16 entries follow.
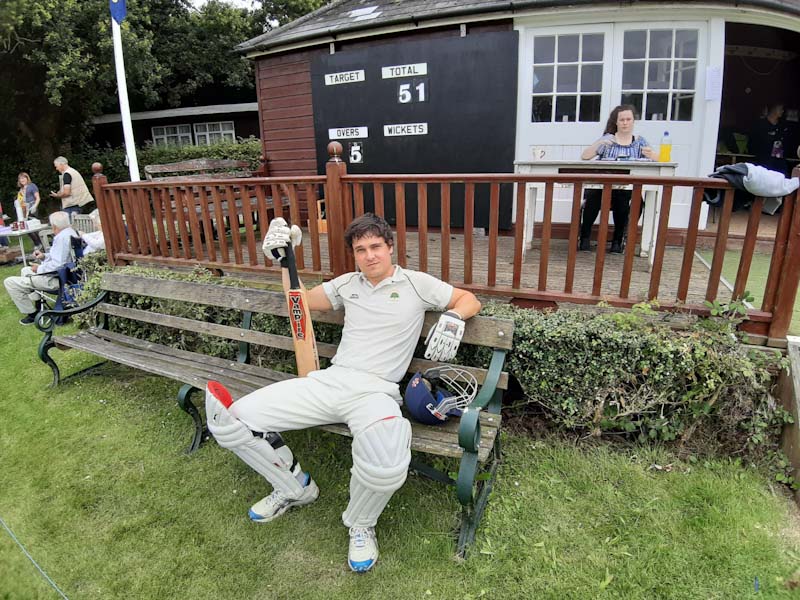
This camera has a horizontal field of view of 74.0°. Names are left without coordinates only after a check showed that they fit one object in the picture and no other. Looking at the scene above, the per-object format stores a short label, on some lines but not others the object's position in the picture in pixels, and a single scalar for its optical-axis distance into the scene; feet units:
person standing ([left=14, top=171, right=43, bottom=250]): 31.59
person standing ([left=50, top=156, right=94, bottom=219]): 27.96
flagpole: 23.36
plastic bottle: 18.54
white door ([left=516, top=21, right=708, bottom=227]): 17.78
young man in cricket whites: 7.46
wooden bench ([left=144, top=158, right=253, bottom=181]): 24.06
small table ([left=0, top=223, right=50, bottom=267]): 26.58
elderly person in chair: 18.13
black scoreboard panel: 19.24
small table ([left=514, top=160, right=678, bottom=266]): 14.70
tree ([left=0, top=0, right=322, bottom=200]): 43.21
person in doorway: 26.68
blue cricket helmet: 8.34
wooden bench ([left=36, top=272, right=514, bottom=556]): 7.90
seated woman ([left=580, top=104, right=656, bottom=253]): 15.60
